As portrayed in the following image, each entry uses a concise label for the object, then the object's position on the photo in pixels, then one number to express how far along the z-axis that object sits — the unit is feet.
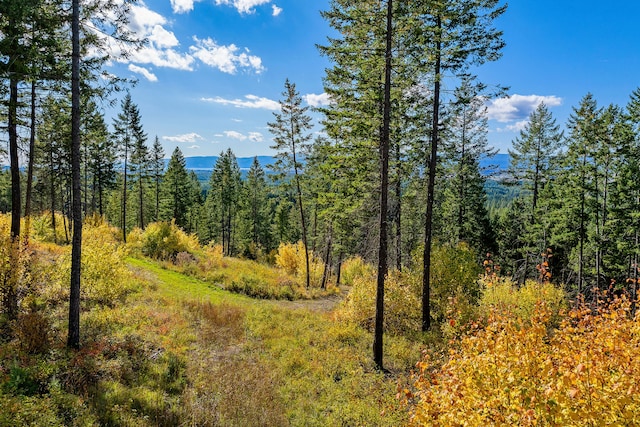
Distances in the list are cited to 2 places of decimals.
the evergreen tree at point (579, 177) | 76.38
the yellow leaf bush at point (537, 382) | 11.14
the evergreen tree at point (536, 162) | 92.89
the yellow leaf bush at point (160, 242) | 90.02
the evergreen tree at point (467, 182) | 49.86
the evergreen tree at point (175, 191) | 150.20
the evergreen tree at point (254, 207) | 170.60
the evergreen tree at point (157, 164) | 133.90
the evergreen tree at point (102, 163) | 116.47
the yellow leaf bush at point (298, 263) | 95.86
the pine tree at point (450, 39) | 40.53
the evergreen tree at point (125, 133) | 108.68
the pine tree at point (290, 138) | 78.23
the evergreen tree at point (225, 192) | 159.22
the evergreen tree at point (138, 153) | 114.82
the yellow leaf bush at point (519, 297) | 47.78
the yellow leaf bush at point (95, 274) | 41.68
